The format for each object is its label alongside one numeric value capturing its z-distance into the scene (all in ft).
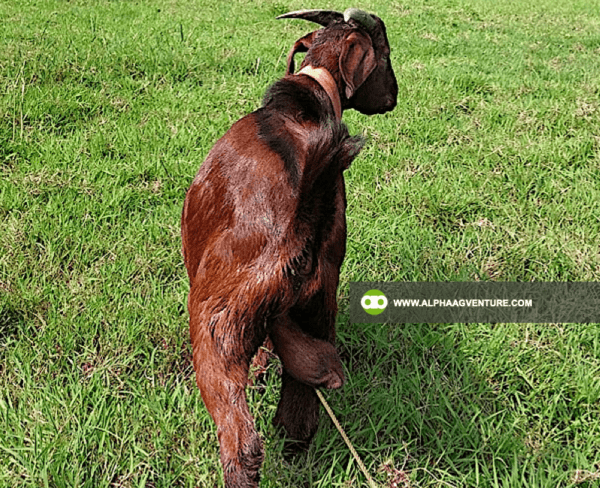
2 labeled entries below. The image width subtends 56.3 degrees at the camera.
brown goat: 5.23
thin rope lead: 6.02
